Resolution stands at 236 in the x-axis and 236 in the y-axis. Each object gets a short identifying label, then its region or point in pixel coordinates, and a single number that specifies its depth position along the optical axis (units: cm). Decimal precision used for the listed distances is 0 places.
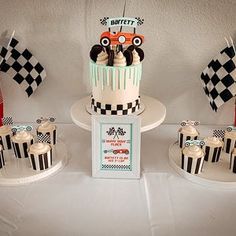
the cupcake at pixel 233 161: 100
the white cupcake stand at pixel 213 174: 97
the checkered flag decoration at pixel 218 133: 107
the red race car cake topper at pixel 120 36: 96
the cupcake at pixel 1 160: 102
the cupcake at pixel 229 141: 110
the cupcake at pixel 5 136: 112
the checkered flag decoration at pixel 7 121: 113
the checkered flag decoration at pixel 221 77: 114
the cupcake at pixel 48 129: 113
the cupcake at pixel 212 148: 105
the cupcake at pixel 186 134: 111
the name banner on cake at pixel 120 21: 97
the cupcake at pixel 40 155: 100
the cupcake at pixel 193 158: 98
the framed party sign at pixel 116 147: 97
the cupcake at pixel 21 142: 106
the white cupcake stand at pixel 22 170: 98
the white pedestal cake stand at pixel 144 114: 101
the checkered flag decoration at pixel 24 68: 122
